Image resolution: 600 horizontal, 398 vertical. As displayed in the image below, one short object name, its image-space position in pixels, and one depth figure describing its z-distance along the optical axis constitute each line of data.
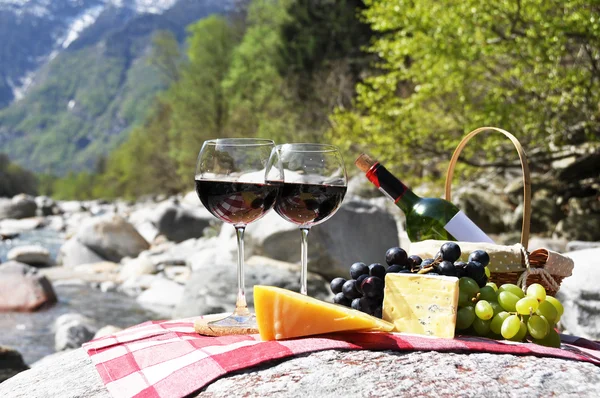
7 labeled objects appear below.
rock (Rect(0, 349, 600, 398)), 1.30
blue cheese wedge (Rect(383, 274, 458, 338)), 1.57
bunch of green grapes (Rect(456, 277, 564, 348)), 1.61
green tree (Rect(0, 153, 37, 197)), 55.75
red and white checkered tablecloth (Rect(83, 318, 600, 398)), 1.41
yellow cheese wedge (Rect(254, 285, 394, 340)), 1.54
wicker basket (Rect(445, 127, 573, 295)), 1.83
